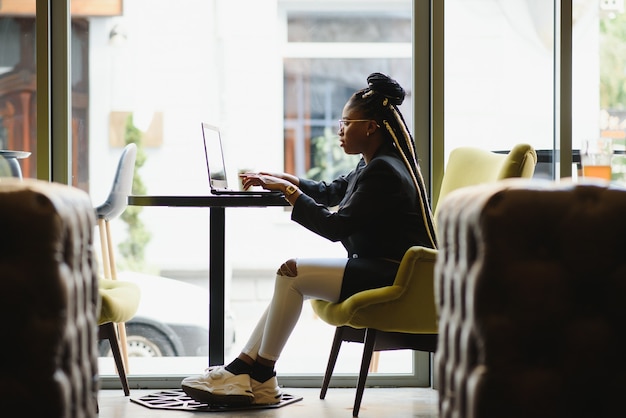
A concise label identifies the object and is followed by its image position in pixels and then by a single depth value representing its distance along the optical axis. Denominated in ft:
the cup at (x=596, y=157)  11.81
